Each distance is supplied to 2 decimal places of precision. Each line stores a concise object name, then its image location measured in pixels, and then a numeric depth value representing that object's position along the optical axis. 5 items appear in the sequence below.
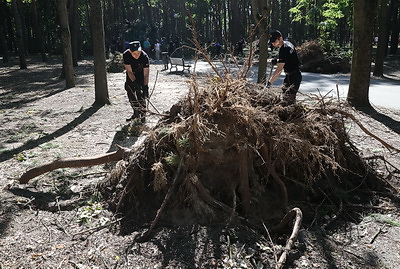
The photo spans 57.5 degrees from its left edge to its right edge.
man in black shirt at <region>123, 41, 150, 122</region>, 7.84
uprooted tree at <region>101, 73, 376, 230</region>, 4.24
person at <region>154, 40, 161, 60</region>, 29.15
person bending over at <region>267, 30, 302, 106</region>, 6.58
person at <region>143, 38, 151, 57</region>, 26.19
